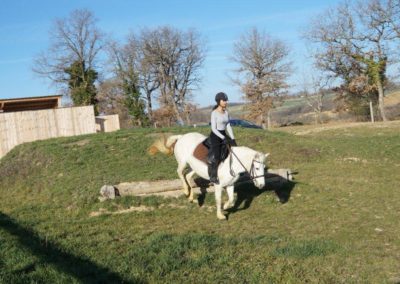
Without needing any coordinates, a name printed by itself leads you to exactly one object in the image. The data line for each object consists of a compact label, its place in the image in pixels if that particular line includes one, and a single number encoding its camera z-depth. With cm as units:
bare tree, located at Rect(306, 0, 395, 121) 5134
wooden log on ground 1197
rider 1048
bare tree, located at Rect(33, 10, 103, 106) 6925
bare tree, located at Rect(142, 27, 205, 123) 7638
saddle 1058
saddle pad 1097
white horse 1021
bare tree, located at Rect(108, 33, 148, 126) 6053
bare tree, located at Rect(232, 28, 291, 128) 6450
